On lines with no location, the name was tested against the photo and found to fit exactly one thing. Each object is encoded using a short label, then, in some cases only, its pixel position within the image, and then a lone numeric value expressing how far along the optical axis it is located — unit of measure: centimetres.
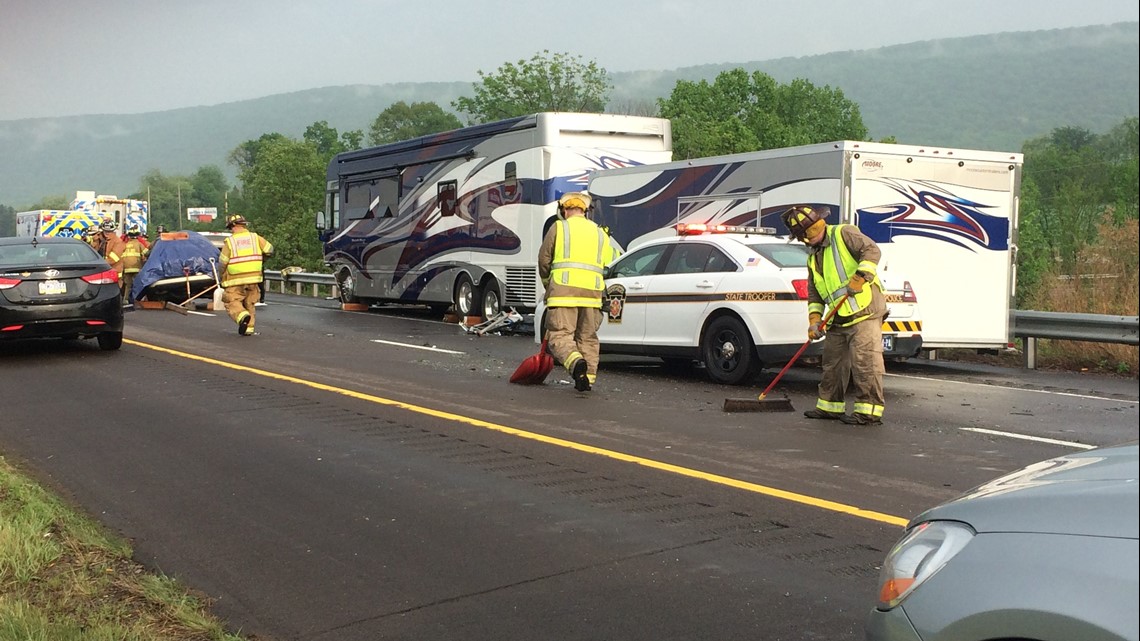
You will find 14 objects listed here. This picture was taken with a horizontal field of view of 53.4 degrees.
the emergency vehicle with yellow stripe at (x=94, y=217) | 2113
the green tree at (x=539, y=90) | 4997
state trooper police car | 1123
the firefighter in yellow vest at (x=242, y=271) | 1672
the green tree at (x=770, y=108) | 6750
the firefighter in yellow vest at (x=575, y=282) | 1117
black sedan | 1359
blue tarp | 2356
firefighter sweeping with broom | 920
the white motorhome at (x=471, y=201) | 1831
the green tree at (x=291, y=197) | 7875
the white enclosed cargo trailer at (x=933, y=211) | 1299
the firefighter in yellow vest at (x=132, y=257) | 2381
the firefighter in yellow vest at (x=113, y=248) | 2334
